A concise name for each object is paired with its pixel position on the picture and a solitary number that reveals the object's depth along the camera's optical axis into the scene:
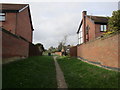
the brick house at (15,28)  8.70
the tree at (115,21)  11.38
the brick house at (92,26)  21.00
